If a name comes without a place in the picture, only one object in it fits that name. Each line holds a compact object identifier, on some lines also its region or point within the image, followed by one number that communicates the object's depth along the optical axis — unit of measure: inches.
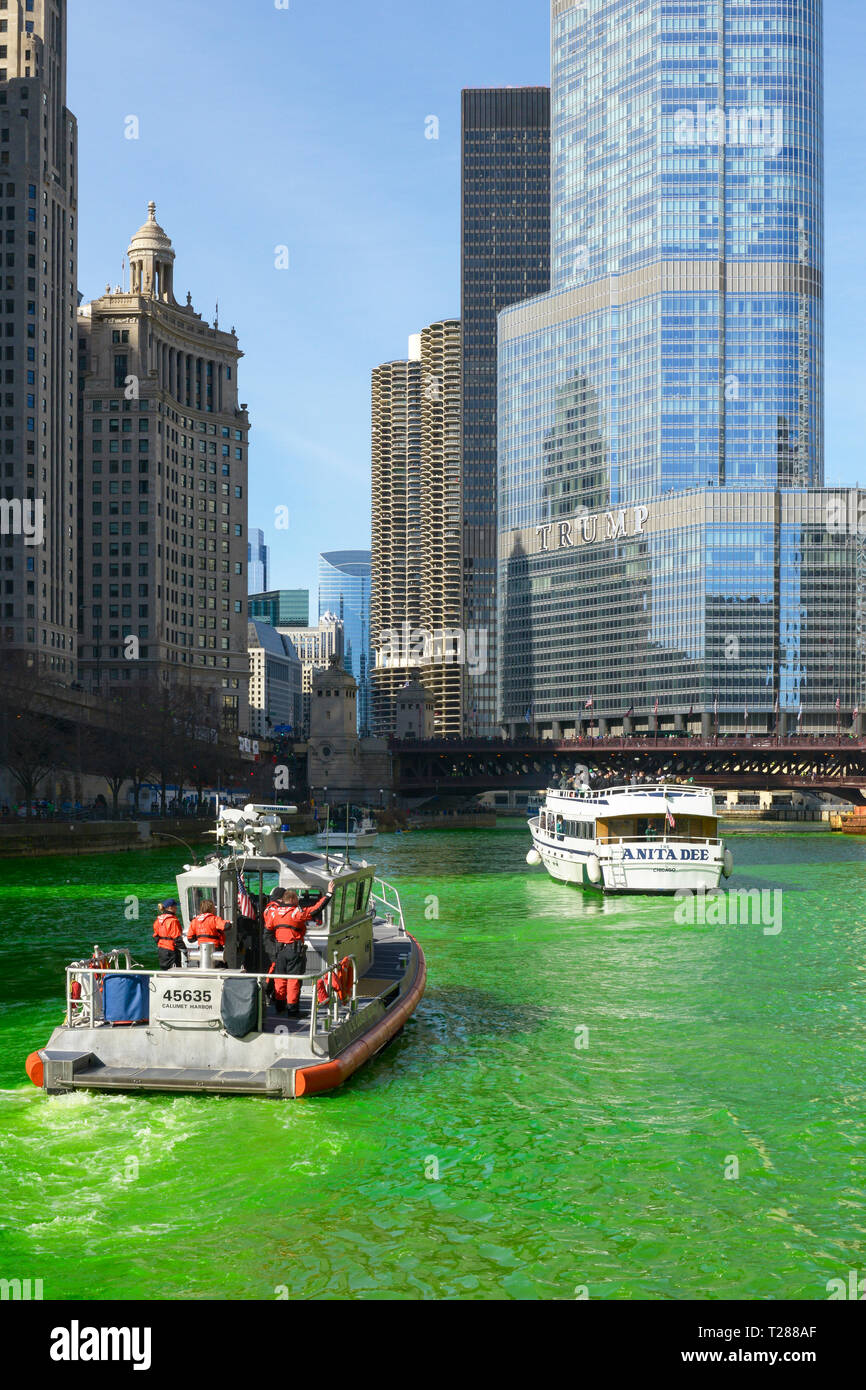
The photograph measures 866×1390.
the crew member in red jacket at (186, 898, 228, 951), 962.1
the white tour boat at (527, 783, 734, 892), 2527.1
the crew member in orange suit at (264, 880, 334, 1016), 967.6
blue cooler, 931.3
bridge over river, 6530.5
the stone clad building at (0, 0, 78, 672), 5964.6
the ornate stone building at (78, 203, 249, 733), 7682.1
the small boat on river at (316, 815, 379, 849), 4188.0
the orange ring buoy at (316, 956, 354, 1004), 971.4
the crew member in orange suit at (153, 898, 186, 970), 970.7
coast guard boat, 892.6
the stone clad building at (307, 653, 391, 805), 7637.8
